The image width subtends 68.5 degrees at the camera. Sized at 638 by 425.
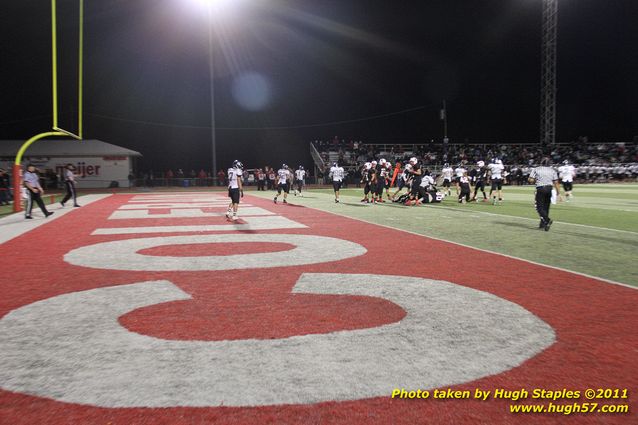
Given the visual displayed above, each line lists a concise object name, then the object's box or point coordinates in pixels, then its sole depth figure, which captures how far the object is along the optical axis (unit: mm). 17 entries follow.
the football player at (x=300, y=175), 29320
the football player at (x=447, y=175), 23969
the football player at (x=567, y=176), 22141
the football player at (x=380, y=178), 20884
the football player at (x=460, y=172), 20891
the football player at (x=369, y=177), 20719
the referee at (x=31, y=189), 14383
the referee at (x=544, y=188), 11376
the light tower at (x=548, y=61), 40812
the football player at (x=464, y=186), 20586
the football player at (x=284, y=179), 21219
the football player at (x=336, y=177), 21922
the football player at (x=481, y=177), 20047
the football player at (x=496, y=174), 19469
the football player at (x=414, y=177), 19484
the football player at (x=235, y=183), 13578
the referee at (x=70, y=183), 18972
